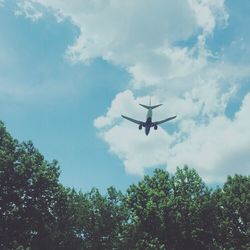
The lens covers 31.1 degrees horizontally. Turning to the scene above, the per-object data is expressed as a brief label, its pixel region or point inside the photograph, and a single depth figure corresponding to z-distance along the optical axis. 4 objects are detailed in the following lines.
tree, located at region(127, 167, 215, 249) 55.88
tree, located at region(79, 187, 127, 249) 63.12
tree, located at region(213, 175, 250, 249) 58.50
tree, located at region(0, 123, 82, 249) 52.44
